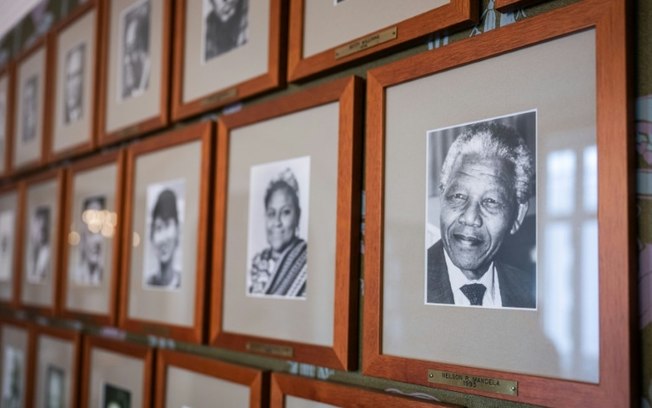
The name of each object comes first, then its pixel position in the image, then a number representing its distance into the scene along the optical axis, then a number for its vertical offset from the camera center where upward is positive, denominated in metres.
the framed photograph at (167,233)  1.20 +0.07
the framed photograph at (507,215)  0.65 +0.07
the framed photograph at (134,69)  1.33 +0.40
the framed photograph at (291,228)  0.91 +0.06
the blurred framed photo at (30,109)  1.86 +0.42
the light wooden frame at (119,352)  1.31 -0.17
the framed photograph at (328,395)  0.82 -0.15
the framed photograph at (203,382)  1.04 -0.18
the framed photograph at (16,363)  1.81 -0.26
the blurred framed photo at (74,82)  1.60 +0.44
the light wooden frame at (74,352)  1.58 -0.18
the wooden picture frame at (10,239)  1.95 +0.07
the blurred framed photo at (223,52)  1.07 +0.35
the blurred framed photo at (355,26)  0.81 +0.31
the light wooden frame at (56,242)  1.70 +0.06
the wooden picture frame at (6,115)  2.07 +0.44
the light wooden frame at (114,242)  1.44 +0.06
